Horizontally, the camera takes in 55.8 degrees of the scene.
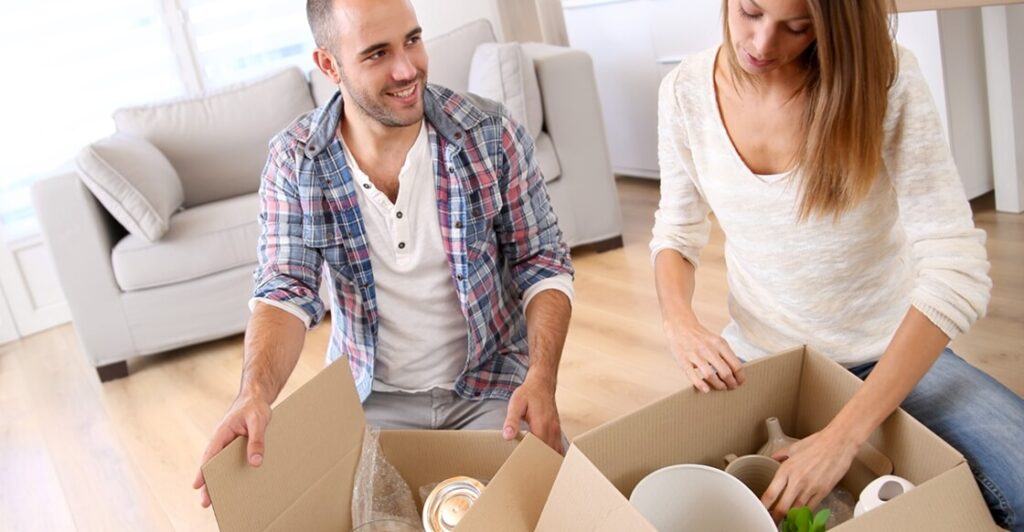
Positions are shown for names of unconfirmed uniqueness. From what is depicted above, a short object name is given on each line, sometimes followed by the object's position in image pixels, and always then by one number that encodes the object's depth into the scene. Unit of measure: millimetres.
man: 1390
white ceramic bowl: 839
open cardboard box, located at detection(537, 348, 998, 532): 695
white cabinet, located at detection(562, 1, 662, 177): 3830
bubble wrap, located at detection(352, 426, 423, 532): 1011
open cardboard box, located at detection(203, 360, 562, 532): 857
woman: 1002
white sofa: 3076
